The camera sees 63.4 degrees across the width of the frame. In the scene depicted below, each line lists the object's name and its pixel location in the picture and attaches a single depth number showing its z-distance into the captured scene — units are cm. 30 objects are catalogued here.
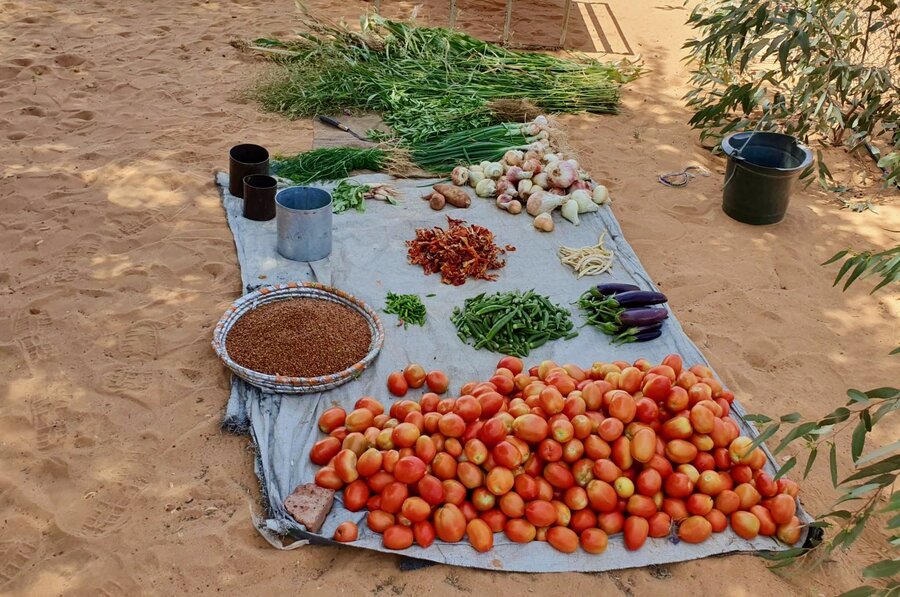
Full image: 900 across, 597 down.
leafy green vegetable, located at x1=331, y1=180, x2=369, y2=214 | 488
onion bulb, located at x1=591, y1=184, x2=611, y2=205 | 507
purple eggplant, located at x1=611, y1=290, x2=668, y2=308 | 396
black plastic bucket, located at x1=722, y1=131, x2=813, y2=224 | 497
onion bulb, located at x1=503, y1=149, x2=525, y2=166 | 527
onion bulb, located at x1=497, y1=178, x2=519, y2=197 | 505
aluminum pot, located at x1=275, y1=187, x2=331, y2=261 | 417
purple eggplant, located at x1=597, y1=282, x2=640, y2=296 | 410
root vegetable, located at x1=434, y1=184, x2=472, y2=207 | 496
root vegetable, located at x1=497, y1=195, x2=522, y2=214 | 496
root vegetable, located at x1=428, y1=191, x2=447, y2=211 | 493
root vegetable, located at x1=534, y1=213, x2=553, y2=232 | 479
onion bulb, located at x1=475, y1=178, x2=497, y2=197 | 508
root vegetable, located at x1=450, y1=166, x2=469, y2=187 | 520
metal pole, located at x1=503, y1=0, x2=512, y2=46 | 746
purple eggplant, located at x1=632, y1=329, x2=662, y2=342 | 385
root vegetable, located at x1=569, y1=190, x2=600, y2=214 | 493
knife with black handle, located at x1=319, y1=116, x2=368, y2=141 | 589
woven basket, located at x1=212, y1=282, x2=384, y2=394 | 327
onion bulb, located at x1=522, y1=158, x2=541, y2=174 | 519
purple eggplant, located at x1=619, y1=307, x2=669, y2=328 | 383
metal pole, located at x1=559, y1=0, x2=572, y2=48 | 766
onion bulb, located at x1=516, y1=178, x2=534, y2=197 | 507
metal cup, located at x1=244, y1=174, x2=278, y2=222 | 455
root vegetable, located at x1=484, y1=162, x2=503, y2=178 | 520
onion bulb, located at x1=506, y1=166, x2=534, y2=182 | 514
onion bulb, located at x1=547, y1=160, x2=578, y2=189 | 504
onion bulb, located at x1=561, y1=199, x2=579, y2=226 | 488
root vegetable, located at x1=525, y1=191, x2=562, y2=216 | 492
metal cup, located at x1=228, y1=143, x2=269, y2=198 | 472
